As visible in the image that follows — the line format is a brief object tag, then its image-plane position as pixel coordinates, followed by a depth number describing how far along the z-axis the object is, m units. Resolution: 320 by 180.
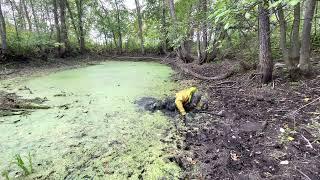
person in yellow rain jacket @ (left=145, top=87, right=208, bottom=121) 2.59
